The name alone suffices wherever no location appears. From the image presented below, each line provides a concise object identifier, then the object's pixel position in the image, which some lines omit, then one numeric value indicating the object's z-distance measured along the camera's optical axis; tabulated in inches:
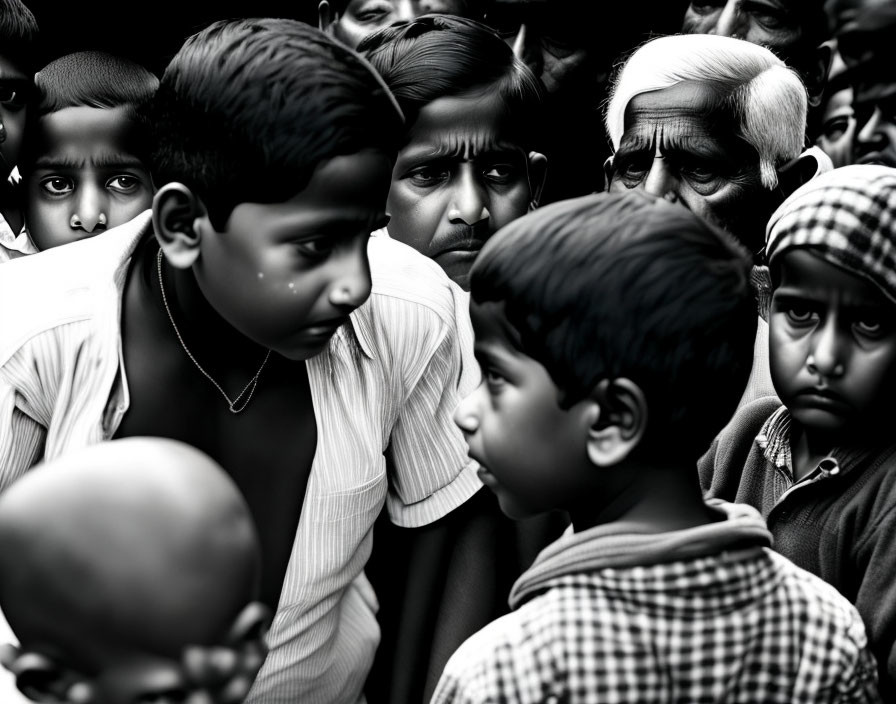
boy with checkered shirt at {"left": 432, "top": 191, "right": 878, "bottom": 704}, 56.8
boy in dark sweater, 64.6
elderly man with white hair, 78.3
